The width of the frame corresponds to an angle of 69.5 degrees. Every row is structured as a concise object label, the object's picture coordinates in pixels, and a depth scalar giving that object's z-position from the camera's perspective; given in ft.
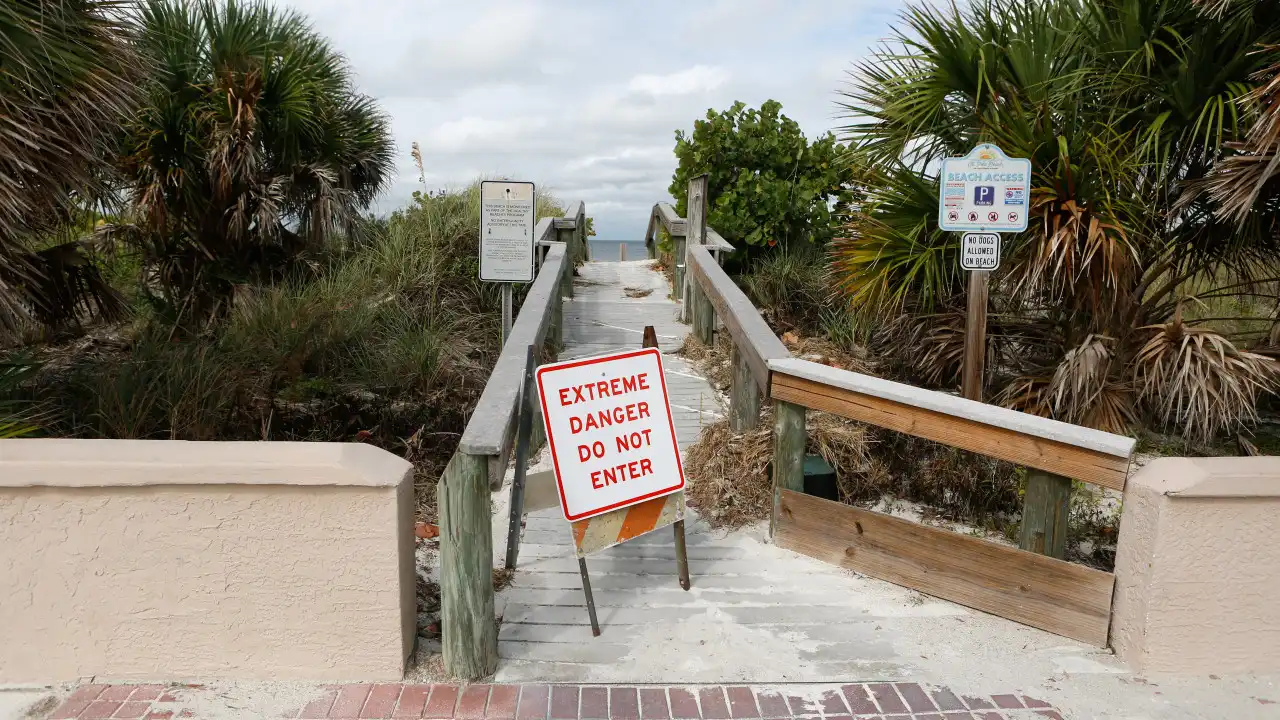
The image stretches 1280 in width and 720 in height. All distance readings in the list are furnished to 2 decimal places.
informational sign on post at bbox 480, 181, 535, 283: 25.86
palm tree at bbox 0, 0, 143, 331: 17.75
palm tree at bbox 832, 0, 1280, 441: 20.56
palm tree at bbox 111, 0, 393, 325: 31.42
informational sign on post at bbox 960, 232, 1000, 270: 19.61
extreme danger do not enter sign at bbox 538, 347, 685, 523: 13.38
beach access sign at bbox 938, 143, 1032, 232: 19.25
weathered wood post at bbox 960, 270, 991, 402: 20.42
